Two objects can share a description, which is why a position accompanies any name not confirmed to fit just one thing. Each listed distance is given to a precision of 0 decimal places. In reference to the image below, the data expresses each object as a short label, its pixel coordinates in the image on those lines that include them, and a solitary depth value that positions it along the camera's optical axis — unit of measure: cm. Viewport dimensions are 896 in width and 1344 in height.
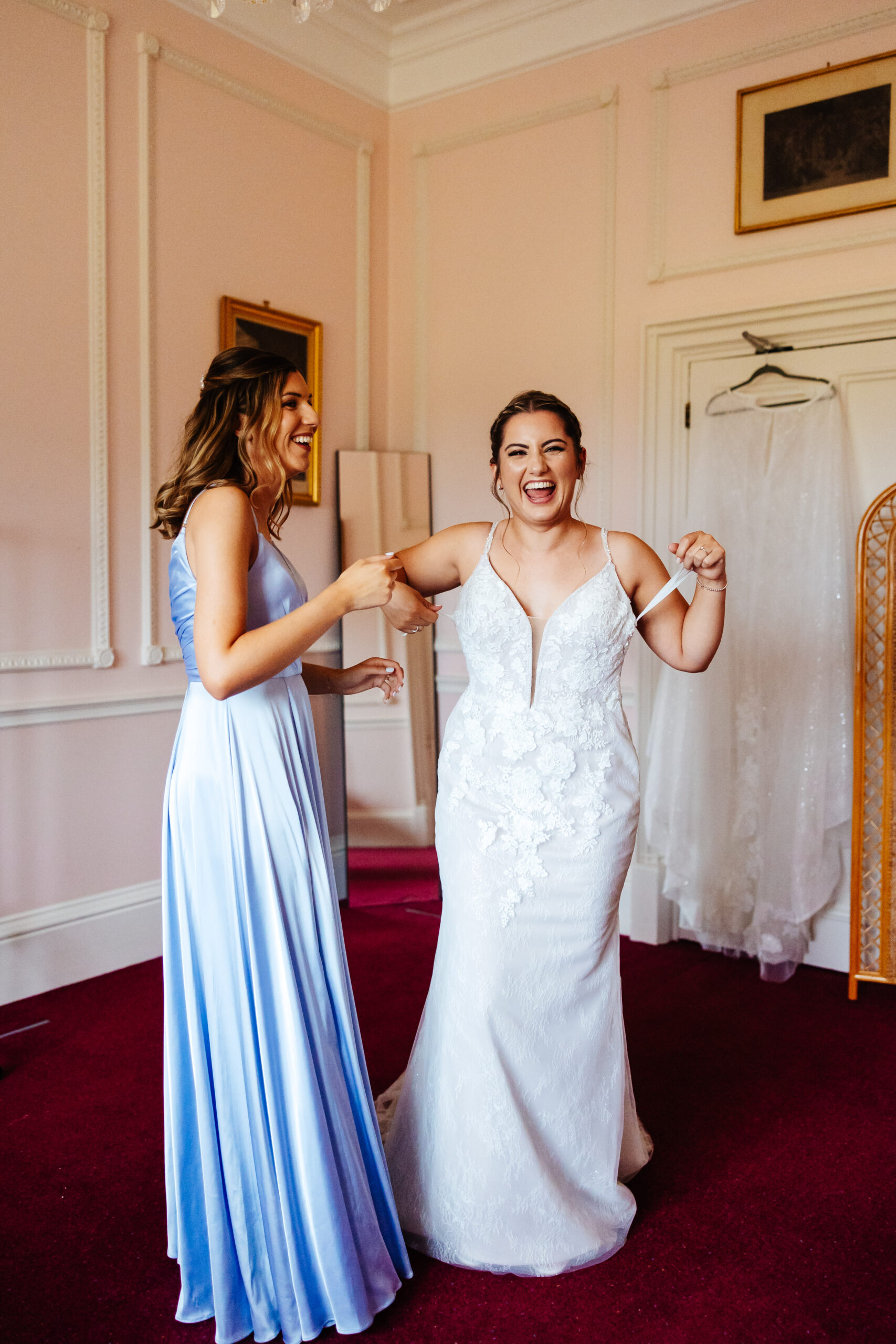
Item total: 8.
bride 217
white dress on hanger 376
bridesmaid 186
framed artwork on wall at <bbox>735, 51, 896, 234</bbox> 367
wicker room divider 354
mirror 480
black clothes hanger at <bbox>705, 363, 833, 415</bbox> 388
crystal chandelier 201
